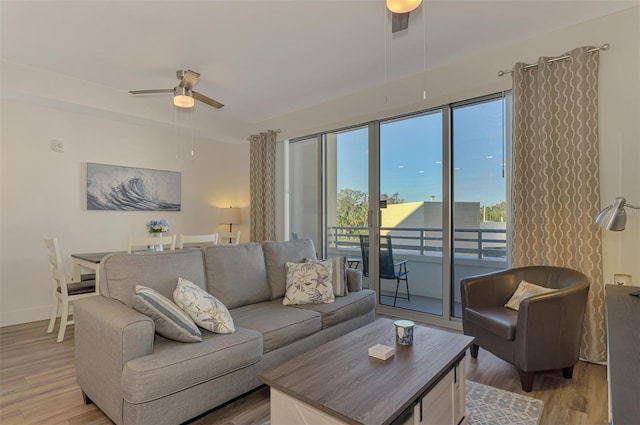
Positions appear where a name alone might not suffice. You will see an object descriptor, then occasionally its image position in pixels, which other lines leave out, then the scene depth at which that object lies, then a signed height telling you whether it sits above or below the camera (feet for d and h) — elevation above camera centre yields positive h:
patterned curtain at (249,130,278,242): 17.20 +1.61
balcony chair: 13.34 -2.03
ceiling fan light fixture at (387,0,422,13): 6.21 +3.98
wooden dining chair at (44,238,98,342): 10.53 -2.40
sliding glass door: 11.32 +0.59
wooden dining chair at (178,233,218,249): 12.64 -0.89
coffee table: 4.33 -2.43
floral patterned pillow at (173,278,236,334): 6.81 -1.94
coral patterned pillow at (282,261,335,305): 9.39 -1.95
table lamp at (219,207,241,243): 18.16 +0.06
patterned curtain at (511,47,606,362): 8.73 +1.20
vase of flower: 12.92 -0.45
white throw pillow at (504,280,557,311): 8.48 -1.95
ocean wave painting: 14.08 +1.26
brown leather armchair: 7.26 -2.58
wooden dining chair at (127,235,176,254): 10.93 -0.84
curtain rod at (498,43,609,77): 8.73 +4.42
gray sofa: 5.49 -2.45
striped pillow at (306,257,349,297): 10.13 -1.86
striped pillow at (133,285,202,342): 6.17 -1.89
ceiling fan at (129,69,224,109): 10.91 +4.24
